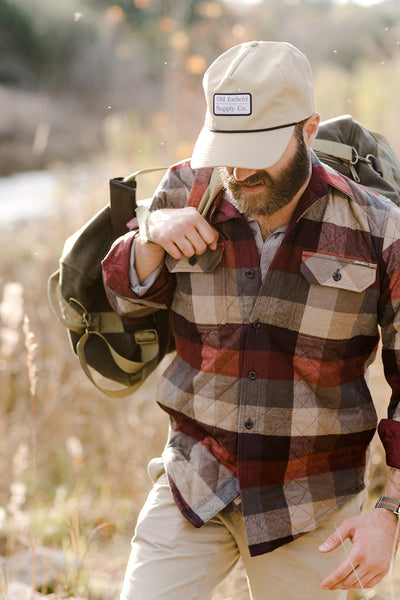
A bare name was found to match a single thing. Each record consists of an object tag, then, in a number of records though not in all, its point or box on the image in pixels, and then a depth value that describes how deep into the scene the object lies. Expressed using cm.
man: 270
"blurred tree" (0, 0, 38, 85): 1404
